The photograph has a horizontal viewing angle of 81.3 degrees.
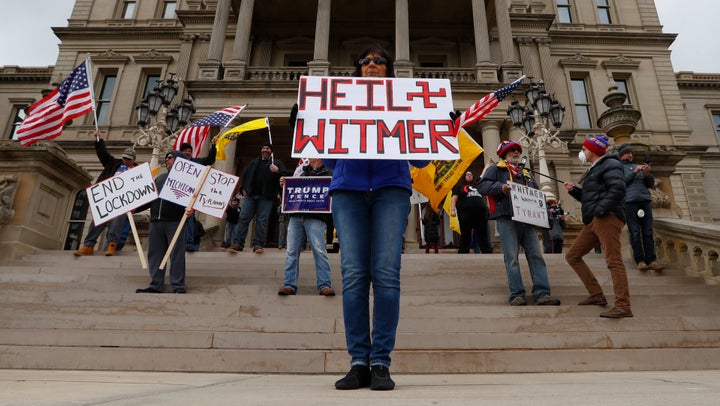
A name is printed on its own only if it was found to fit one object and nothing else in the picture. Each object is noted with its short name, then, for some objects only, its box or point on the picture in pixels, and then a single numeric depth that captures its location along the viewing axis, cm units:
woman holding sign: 226
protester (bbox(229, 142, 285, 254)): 762
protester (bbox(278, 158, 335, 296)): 486
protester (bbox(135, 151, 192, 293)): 510
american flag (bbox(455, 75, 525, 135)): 621
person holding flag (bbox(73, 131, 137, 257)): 707
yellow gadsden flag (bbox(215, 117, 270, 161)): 755
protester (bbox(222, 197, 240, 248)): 859
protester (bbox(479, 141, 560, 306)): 468
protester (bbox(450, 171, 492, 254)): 813
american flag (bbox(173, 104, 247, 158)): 872
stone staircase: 339
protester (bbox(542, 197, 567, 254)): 874
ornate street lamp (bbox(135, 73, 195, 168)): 1128
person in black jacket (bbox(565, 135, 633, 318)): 416
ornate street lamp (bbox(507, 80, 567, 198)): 1160
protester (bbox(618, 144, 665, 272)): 598
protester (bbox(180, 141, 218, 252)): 652
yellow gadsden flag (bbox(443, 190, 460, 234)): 874
